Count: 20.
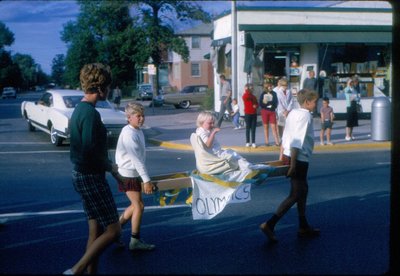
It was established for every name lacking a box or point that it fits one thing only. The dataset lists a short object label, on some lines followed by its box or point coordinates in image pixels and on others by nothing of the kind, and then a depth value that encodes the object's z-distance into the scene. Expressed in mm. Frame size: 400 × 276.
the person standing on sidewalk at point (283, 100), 14553
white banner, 6234
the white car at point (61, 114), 15820
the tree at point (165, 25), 42469
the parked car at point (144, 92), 43716
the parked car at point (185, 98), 38219
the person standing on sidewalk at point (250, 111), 15094
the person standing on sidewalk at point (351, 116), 16106
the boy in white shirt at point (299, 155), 6273
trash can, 15148
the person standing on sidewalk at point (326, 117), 15289
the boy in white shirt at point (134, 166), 5719
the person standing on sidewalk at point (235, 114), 19922
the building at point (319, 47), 22422
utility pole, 19500
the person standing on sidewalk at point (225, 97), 19955
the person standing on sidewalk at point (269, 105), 14977
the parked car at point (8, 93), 80562
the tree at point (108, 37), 43906
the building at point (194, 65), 64500
